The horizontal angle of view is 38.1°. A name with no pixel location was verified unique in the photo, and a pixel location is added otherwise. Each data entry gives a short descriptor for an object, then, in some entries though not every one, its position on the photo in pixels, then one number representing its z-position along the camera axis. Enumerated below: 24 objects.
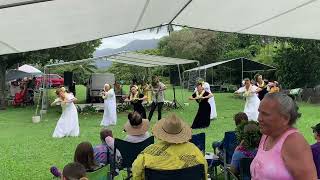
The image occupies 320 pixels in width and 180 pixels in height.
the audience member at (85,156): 4.63
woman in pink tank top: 2.44
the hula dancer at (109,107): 15.84
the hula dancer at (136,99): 15.62
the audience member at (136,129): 6.32
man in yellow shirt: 3.68
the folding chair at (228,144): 5.83
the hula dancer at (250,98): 13.57
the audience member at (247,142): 4.36
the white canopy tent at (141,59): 21.22
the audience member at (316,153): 4.18
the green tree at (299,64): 27.70
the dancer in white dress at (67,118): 12.93
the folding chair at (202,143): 6.04
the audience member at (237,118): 5.88
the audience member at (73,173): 3.68
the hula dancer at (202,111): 14.04
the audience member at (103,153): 5.68
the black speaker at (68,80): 25.20
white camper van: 25.30
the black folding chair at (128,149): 5.83
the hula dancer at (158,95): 16.84
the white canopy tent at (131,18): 4.63
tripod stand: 22.36
